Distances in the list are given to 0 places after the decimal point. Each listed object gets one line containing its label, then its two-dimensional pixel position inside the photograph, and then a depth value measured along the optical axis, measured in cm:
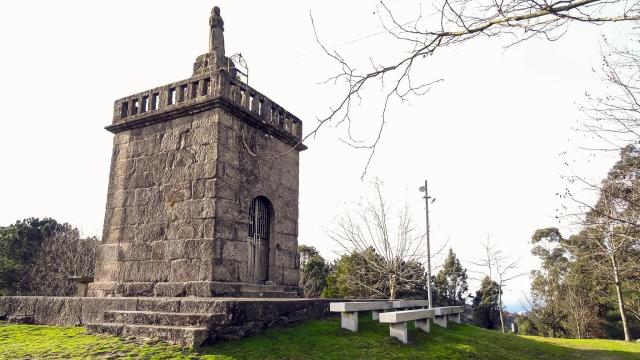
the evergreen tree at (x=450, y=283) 3136
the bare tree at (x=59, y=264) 2663
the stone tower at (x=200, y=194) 753
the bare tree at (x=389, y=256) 1747
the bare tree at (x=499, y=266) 2783
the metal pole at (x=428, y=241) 1567
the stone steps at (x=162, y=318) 545
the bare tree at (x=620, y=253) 977
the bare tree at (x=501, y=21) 296
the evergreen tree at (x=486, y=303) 3155
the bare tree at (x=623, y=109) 585
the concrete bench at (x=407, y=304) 890
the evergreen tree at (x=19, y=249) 2725
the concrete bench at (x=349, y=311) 660
